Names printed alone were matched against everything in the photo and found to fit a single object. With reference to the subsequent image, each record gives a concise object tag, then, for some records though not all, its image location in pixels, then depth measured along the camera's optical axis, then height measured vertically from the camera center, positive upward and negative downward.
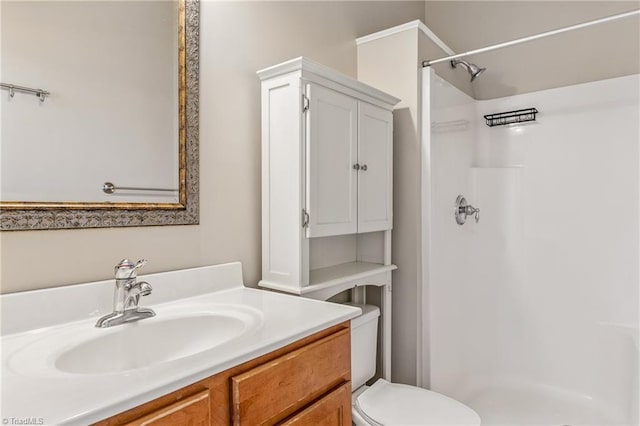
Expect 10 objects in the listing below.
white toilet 1.52 -0.78
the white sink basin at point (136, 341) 0.86 -0.32
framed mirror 1.00 +0.26
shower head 2.30 +0.80
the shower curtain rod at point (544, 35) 1.59 +0.74
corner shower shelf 2.47 +0.56
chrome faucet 1.05 -0.23
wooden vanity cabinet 0.72 -0.39
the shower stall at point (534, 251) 2.13 -0.25
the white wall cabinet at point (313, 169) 1.47 +0.15
